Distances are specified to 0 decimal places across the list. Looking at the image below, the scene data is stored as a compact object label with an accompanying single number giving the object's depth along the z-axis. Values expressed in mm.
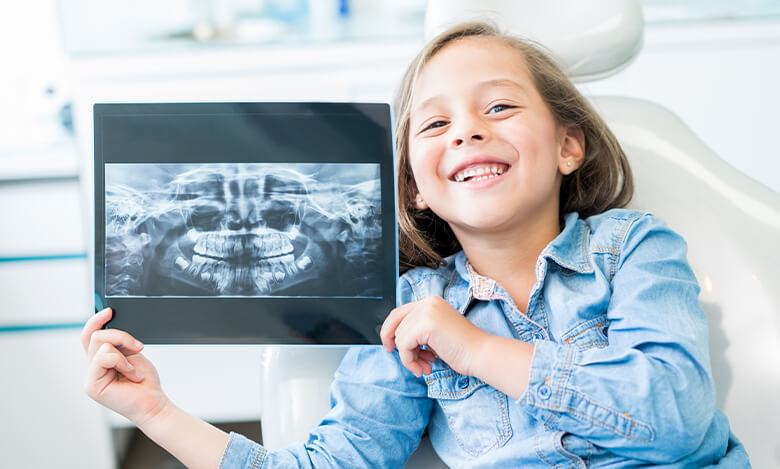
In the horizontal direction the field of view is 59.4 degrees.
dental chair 927
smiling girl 739
